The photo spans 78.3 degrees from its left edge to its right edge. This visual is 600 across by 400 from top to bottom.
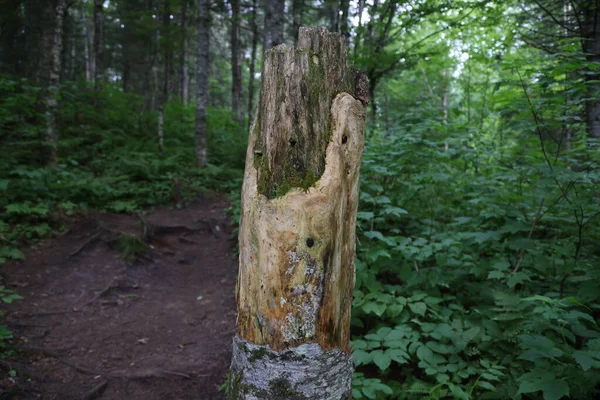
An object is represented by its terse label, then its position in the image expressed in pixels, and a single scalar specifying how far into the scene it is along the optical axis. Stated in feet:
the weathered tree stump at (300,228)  6.00
